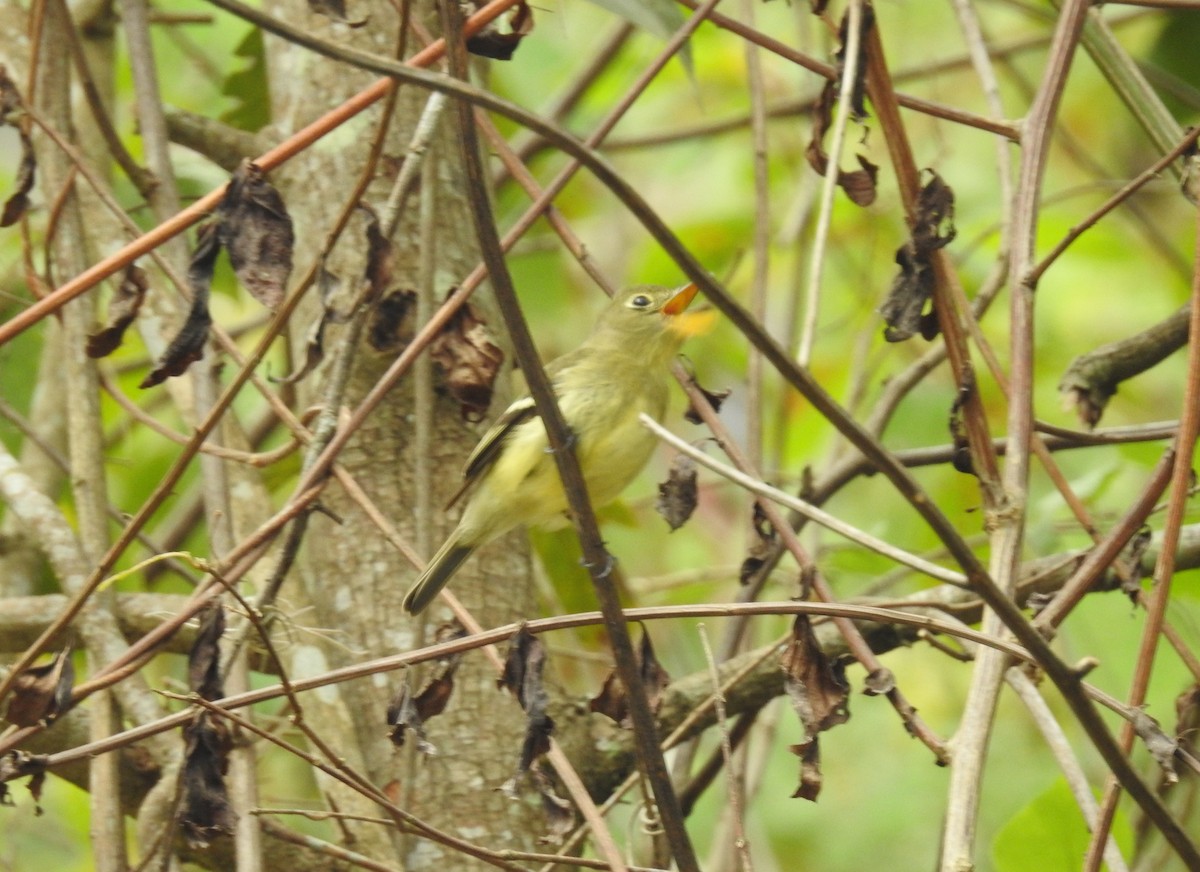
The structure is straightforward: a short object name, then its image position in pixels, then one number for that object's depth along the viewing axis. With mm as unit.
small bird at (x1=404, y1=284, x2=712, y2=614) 6352
